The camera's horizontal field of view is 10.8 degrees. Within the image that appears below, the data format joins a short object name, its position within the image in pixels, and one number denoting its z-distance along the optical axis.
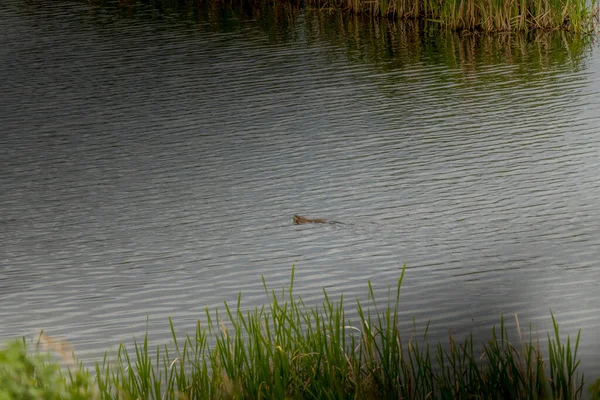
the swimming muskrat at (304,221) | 30.10
